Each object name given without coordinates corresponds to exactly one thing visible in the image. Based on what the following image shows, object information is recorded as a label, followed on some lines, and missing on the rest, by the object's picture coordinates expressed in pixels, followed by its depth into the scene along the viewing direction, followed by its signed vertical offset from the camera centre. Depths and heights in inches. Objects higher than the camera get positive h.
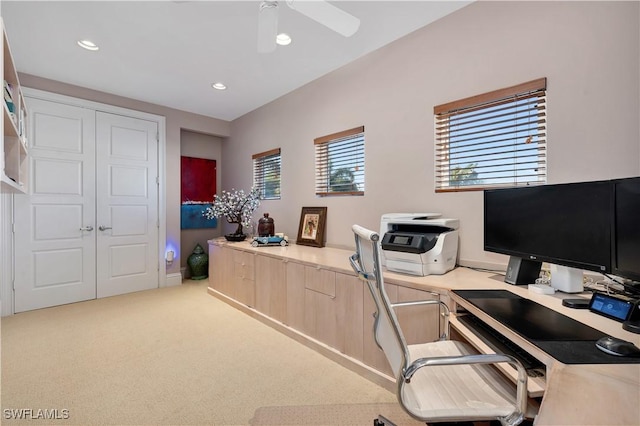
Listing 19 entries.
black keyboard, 41.3 -22.4
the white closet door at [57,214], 131.6 -3.0
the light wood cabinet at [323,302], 72.2 -30.1
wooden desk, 28.7 -18.1
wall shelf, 68.6 +20.5
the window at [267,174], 158.4 +20.5
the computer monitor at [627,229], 43.5 -2.7
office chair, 39.2 -27.7
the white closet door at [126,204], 151.9 +2.2
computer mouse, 32.5 -15.7
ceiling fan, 67.1 +47.4
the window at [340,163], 116.4 +20.1
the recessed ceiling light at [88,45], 103.5 +59.6
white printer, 73.9 -8.9
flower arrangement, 156.8 +0.5
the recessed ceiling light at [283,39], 98.4 +59.4
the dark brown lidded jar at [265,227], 147.6 -9.2
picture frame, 127.6 -7.7
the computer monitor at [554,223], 49.2 -2.4
